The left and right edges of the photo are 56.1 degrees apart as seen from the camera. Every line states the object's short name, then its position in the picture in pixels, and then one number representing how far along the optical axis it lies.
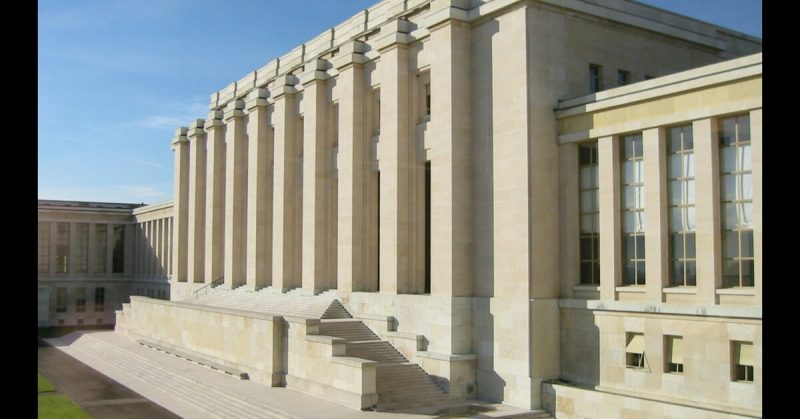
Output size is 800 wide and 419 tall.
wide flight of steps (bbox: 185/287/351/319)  39.72
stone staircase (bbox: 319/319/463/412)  30.36
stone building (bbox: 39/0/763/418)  25.50
